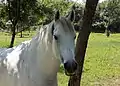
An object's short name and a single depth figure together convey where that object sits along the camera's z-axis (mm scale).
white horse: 1803
